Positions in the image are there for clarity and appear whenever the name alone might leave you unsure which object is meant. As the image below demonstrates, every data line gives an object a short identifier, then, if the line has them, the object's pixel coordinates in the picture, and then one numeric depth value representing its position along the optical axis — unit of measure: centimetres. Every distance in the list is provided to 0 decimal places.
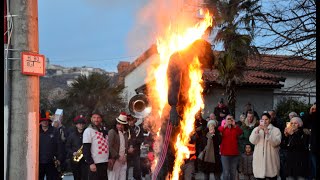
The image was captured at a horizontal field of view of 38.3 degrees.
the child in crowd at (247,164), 1127
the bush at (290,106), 2530
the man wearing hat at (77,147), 975
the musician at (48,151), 977
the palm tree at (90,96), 3362
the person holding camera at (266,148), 1027
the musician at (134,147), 1128
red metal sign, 583
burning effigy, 634
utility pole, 576
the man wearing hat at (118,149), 966
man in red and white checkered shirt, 886
